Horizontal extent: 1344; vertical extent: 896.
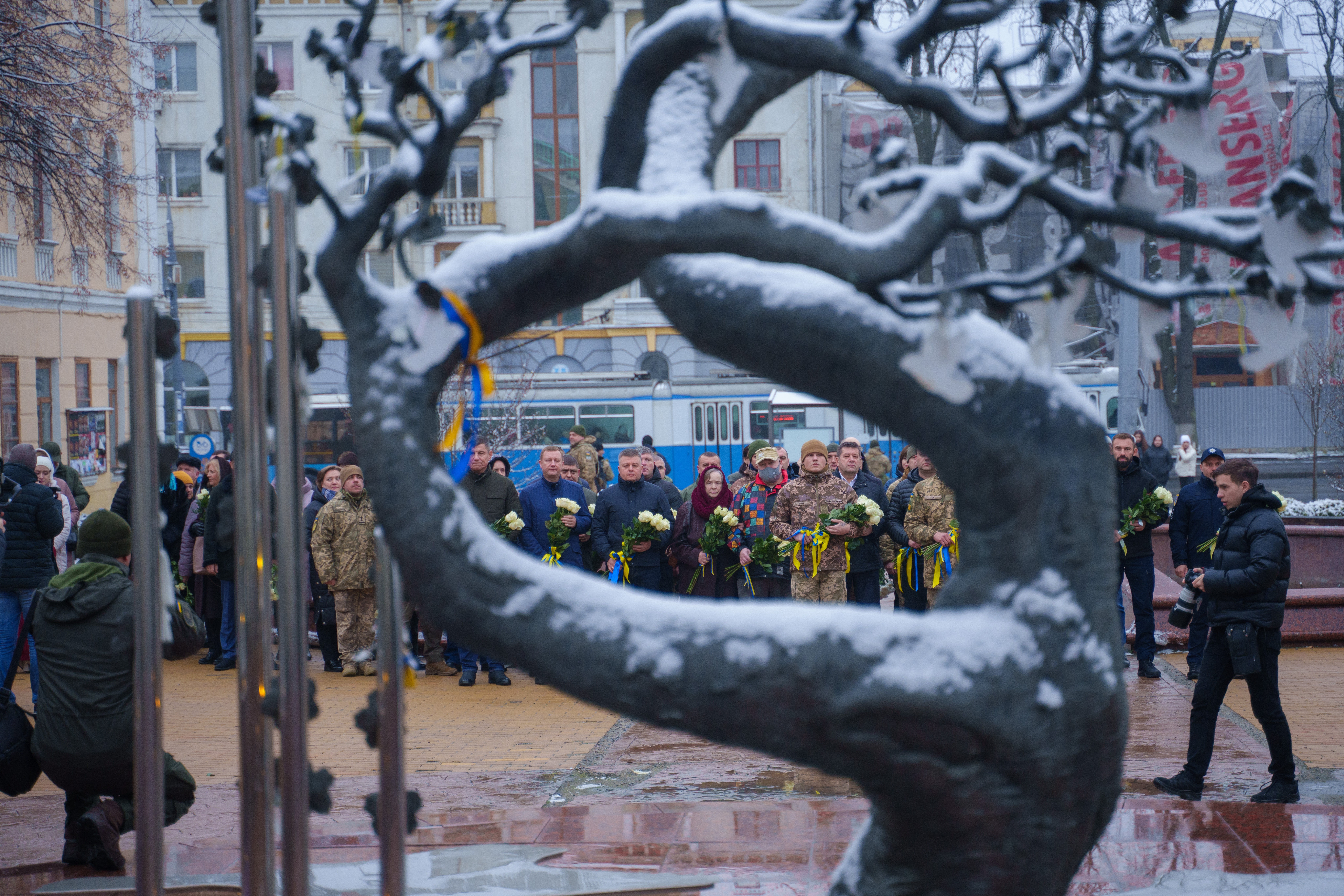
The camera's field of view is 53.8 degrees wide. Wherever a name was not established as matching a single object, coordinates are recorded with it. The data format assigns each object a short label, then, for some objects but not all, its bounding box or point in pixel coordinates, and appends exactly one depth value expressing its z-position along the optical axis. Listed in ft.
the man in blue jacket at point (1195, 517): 33.40
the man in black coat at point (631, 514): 37.35
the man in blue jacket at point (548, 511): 37.27
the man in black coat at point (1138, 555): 34.50
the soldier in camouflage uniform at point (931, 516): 34.35
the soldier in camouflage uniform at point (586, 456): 57.82
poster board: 73.92
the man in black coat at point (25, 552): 32.99
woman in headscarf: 37.81
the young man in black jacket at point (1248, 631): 22.71
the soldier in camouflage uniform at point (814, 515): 34.94
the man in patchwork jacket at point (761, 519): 36.55
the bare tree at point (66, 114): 45.62
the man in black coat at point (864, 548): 35.63
